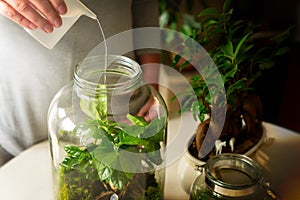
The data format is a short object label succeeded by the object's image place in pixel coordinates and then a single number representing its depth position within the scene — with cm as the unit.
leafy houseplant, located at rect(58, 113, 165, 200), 84
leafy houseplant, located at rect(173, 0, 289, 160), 100
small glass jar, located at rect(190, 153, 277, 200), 84
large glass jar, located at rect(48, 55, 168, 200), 84
